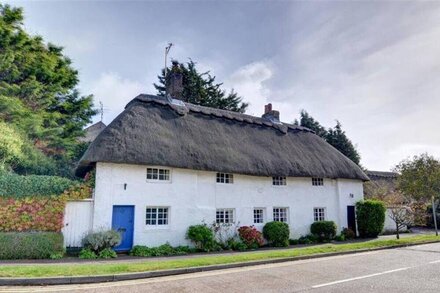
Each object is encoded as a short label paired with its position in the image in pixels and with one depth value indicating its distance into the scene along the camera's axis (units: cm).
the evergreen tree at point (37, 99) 1952
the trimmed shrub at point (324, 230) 1908
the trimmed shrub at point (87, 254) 1170
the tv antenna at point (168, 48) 2061
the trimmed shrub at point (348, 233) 2027
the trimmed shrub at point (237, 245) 1557
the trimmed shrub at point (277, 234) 1670
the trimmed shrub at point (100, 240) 1217
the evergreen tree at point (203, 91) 3522
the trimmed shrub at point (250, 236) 1619
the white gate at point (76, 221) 1258
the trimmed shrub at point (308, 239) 1831
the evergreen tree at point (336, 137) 3584
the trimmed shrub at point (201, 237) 1445
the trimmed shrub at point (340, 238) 1950
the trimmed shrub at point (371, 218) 2056
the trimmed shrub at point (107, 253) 1197
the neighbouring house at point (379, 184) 2900
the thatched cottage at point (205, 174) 1380
